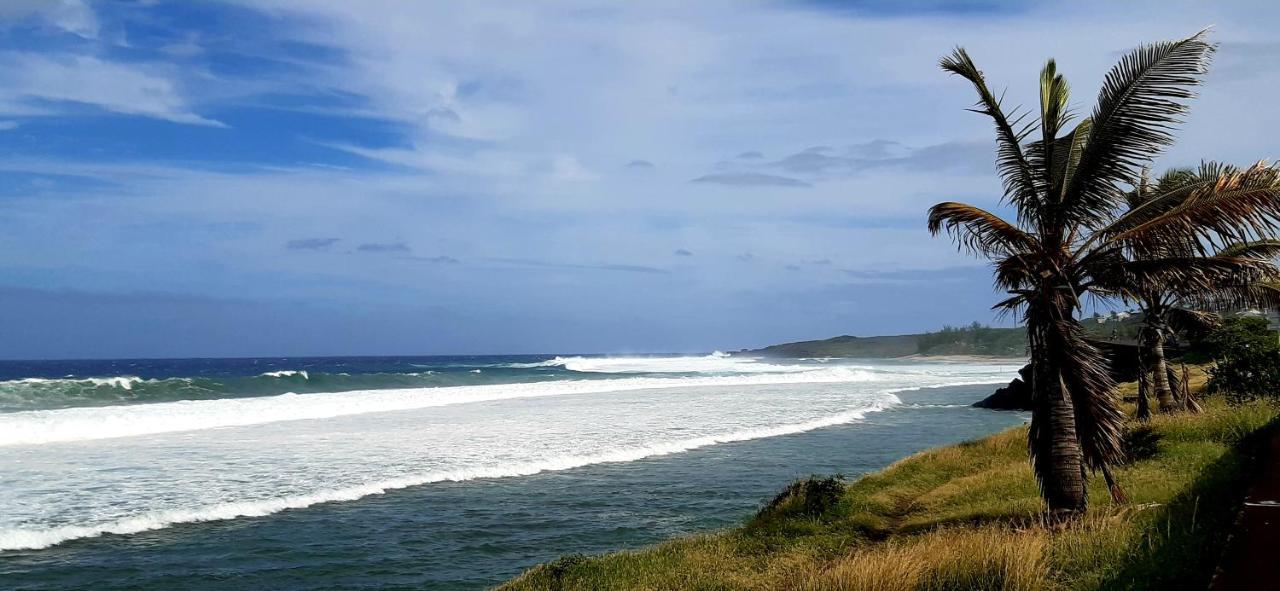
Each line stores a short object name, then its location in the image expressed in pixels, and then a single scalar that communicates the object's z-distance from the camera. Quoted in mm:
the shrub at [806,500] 12695
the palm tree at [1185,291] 9258
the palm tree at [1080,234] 9266
